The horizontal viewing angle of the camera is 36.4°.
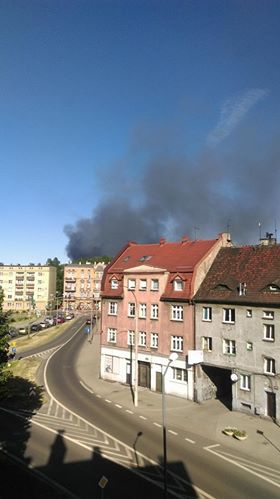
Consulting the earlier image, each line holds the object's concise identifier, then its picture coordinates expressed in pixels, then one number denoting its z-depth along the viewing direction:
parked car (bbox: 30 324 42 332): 111.17
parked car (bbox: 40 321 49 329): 117.97
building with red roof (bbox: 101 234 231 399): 46.76
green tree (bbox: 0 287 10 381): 32.03
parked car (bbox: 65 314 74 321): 143.80
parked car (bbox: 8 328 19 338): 101.82
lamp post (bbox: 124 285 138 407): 43.34
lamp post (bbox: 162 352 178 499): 28.09
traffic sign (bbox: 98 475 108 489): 19.97
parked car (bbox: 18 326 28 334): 107.25
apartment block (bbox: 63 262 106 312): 192.62
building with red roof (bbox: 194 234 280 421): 39.06
